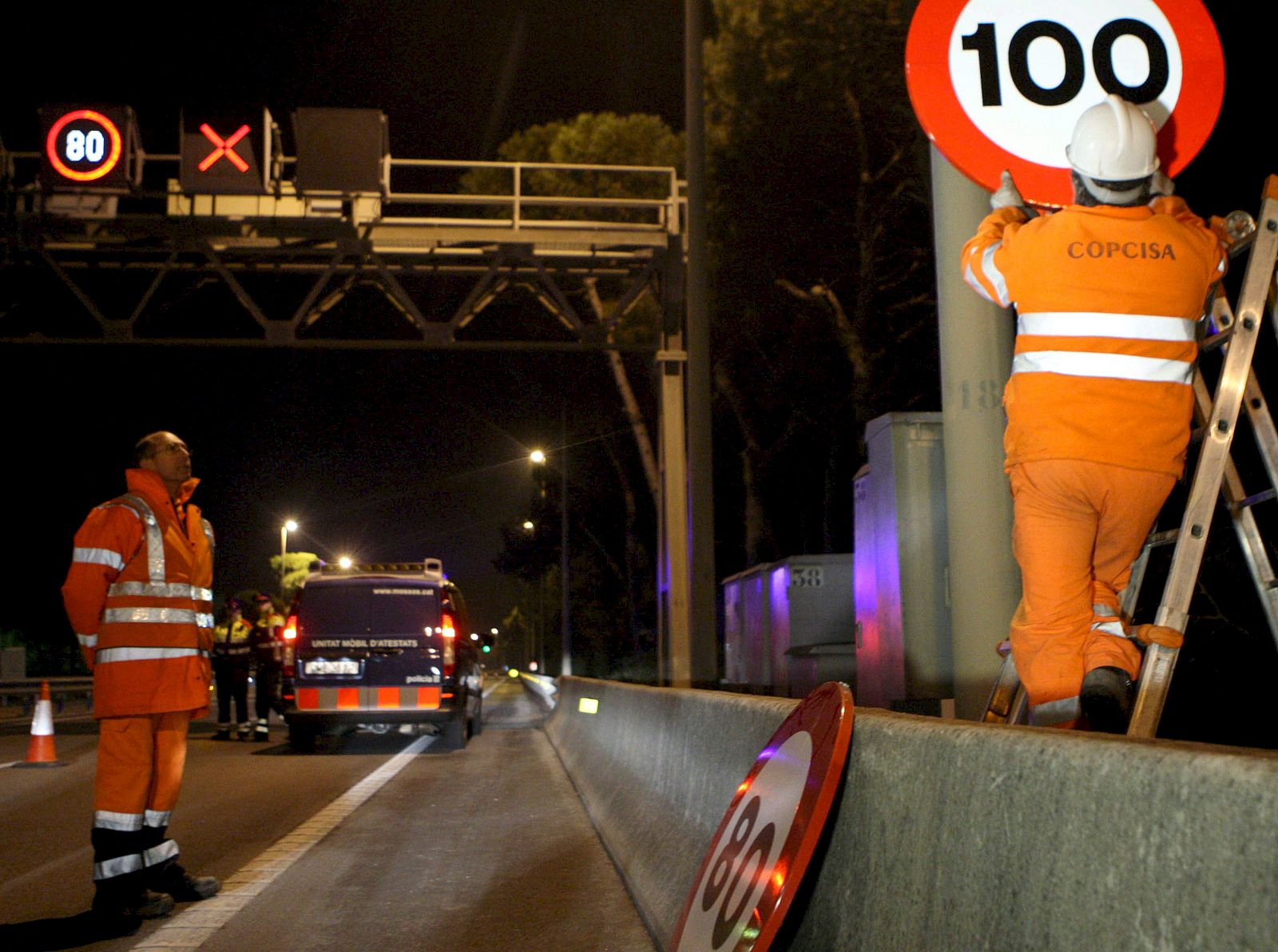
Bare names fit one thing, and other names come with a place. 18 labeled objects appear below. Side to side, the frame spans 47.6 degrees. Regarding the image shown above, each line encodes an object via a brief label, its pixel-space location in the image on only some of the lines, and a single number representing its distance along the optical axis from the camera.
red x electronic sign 22.19
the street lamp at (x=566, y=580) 41.84
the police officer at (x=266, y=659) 18.86
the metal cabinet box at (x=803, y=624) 16.91
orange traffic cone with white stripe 13.87
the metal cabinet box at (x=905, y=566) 7.46
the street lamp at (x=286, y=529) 69.88
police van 15.55
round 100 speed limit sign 4.21
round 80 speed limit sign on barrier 2.95
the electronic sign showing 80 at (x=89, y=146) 22.27
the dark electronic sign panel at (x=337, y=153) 22.19
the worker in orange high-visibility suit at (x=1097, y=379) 3.68
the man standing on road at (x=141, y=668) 5.88
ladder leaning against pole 3.55
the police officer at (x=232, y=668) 18.22
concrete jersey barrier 1.69
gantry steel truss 22.91
